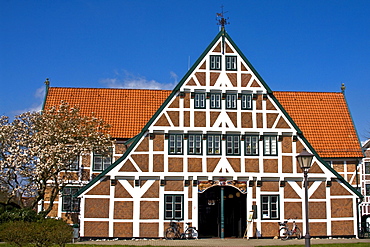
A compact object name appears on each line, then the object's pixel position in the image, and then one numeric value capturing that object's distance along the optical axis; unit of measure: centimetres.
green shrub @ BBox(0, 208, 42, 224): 2666
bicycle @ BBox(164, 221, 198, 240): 2731
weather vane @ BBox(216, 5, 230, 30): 2957
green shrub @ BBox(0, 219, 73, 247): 1598
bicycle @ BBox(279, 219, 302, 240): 2758
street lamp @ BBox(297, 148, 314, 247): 1645
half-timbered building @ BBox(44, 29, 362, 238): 2741
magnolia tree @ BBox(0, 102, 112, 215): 2898
